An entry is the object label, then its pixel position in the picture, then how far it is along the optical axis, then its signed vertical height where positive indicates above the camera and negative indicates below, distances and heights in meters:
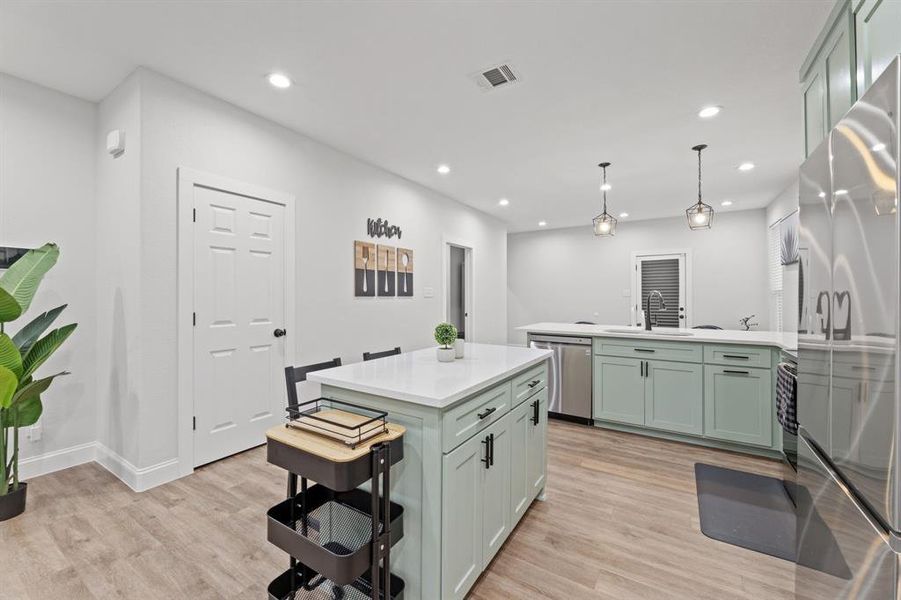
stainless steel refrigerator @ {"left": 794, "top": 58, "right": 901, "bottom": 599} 0.88 -0.17
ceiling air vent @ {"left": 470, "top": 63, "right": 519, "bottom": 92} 2.62 +1.57
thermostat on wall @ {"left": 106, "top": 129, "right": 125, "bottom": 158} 2.66 +1.10
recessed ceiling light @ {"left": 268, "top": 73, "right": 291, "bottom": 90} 2.70 +1.57
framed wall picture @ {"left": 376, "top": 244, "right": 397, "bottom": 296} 4.49 +0.35
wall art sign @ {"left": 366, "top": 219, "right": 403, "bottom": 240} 4.38 +0.85
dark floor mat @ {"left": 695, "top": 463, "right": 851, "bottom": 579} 2.09 -1.30
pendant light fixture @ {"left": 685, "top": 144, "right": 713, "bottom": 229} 3.70 +0.82
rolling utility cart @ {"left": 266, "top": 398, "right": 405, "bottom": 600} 1.26 -0.82
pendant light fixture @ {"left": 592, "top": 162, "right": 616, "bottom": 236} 4.17 +0.83
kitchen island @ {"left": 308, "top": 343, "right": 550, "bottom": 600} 1.44 -0.66
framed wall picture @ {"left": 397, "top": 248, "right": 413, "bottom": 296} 4.82 +0.36
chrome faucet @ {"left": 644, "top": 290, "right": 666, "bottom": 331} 3.93 -0.19
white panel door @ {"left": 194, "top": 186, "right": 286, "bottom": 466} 2.86 -0.17
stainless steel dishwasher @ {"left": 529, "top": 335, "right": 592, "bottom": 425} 3.96 -0.81
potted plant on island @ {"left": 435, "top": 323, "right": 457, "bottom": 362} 2.22 -0.23
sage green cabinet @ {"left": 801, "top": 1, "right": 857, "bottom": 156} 1.66 +1.10
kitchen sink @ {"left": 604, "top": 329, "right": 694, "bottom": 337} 3.72 -0.32
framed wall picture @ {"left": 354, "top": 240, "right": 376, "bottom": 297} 4.16 +0.35
